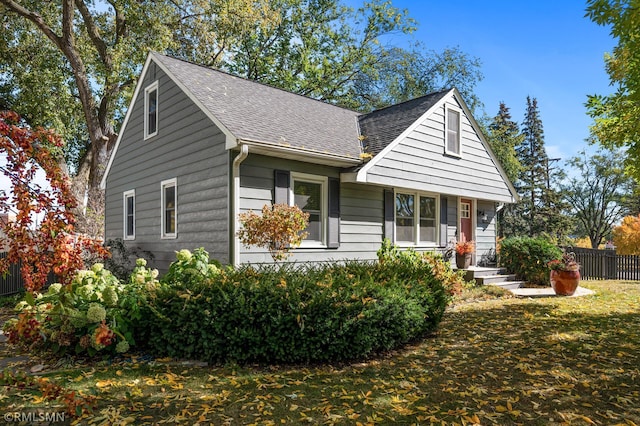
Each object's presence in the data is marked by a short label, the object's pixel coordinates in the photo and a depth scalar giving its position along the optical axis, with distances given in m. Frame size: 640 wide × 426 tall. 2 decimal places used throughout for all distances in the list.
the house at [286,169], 8.19
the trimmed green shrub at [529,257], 12.24
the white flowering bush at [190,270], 5.78
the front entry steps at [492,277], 11.63
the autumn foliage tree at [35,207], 2.89
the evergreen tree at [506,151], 23.47
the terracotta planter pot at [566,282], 10.39
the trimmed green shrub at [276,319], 4.86
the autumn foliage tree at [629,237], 20.84
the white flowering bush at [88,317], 4.99
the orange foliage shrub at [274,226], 7.00
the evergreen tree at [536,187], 31.09
